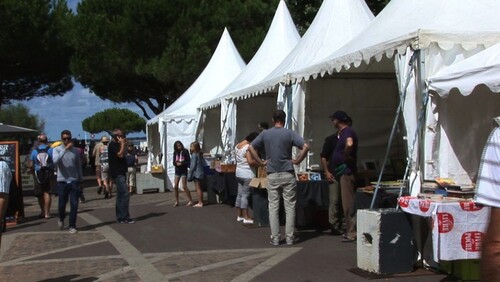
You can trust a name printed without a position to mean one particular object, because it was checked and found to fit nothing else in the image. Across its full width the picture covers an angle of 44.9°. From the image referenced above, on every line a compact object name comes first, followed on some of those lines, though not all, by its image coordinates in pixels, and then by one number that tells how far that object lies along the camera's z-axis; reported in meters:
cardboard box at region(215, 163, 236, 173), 13.04
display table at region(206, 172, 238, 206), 12.91
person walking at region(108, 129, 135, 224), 11.03
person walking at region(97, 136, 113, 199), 17.73
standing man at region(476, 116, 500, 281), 2.60
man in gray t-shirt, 8.27
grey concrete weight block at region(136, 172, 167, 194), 19.23
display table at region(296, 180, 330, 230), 9.27
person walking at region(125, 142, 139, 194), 19.09
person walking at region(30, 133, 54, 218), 12.66
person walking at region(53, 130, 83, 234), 10.38
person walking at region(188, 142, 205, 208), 13.42
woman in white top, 10.45
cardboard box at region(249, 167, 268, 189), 9.65
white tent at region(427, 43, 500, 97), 5.83
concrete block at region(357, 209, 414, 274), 6.32
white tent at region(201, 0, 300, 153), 14.62
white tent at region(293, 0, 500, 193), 6.58
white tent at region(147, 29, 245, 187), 19.27
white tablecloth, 5.71
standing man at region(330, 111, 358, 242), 8.08
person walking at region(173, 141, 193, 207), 14.02
